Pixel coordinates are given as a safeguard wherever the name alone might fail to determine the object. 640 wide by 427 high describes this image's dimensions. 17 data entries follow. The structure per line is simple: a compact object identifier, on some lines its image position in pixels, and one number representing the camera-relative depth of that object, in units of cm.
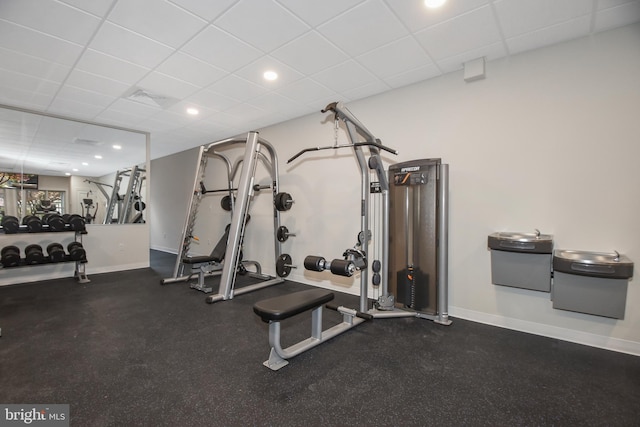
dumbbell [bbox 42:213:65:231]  428
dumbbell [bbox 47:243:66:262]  411
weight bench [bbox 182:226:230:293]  389
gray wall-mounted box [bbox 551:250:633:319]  202
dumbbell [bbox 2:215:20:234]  402
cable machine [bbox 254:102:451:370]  263
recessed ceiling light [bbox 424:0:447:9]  198
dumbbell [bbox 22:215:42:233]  411
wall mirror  428
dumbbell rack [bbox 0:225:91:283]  394
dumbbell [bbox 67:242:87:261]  423
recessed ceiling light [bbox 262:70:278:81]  304
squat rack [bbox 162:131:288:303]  350
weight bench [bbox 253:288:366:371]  186
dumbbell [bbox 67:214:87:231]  444
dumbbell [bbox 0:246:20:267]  372
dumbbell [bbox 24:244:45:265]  393
